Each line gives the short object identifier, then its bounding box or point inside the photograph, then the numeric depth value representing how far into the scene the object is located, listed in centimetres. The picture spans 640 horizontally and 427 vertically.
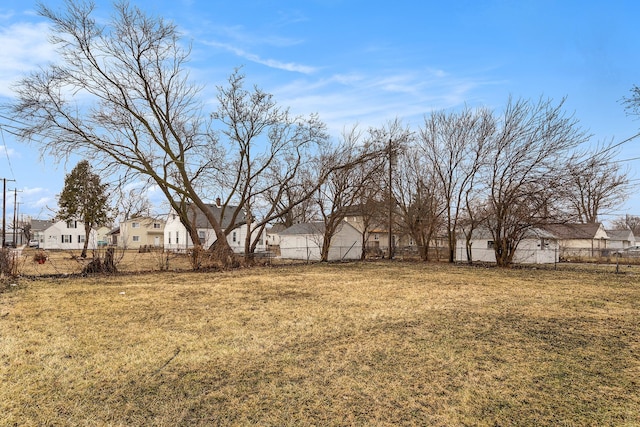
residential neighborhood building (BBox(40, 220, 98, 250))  4788
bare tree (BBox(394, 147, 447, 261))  2455
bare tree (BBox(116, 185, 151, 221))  1704
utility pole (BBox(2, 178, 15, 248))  3218
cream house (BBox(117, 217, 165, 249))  4666
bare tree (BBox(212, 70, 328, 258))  1875
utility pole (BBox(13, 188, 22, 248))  4378
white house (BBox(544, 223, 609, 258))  3069
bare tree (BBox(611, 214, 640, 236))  5982
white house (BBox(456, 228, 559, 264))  2614
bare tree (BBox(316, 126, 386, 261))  2159
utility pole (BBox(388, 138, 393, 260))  2358
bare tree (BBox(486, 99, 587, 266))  1825
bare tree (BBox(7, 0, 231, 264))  1528
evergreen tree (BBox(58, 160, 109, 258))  2991
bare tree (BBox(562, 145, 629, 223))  1719
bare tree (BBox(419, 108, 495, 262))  2119
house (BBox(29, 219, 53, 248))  5876
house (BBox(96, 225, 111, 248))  5722
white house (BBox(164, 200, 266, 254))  3434
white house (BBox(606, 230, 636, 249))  4608
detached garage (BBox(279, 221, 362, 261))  2753
